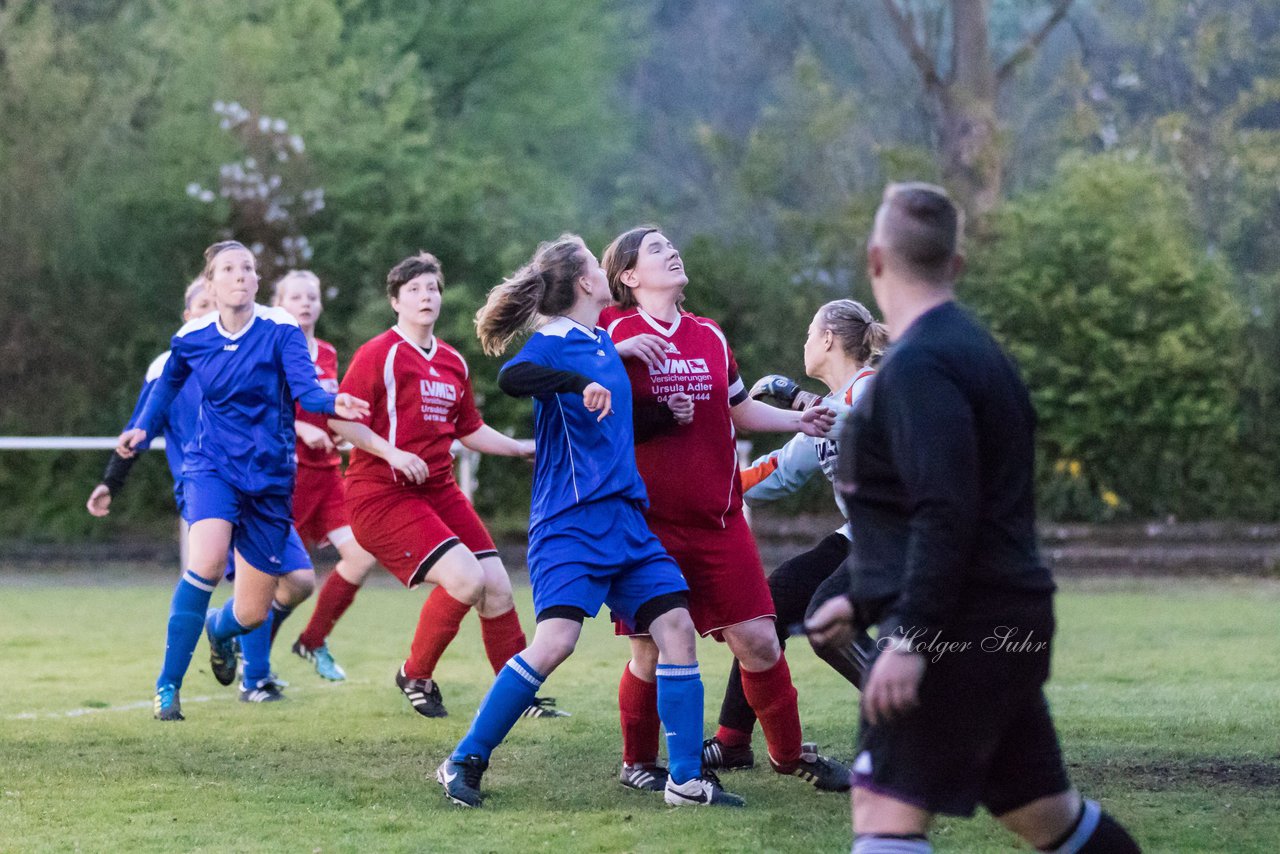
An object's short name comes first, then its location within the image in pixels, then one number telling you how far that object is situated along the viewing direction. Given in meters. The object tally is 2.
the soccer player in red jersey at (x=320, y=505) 17.97
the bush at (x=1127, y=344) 34.59
